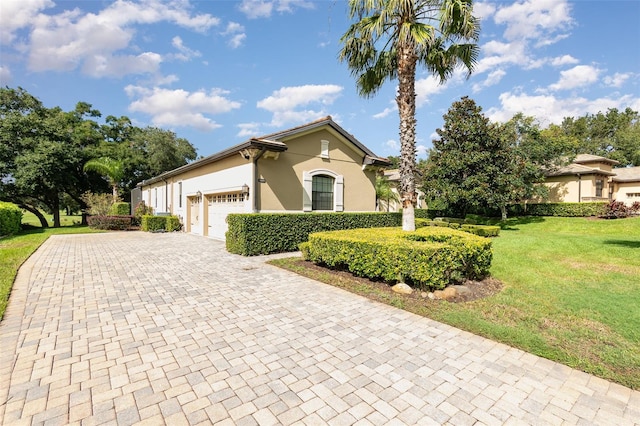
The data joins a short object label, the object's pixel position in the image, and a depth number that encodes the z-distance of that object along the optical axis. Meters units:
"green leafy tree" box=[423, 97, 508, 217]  17.55
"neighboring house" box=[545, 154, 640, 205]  21.94
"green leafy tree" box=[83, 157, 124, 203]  23.23
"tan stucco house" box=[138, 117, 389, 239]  11.62
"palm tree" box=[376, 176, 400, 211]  17.97
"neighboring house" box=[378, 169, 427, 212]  25.33
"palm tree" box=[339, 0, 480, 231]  8.02
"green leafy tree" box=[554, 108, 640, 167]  35.50
